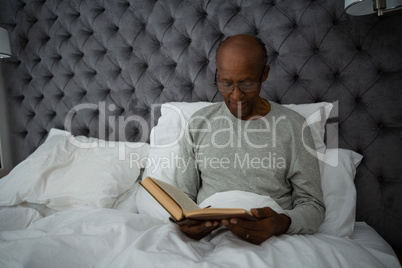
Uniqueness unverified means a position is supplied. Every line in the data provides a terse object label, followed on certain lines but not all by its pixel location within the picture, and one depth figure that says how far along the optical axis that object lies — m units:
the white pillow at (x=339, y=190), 0.87
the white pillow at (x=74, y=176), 1.02
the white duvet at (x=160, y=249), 0.58
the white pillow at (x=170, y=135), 1.00
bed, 0.65
